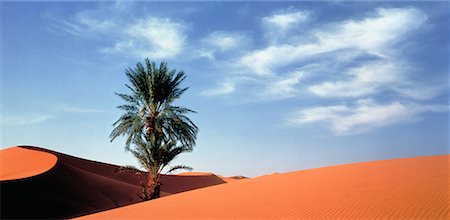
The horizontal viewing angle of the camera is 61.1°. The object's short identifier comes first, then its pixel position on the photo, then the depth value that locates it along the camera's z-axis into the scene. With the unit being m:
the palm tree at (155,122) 20.14
